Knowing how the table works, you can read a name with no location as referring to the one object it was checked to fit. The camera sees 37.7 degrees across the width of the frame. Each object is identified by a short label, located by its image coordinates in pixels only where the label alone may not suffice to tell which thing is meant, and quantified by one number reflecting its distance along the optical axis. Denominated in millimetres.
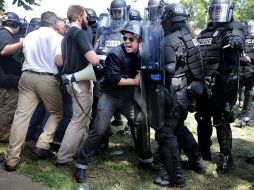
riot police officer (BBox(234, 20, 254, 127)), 6242
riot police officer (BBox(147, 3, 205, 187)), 4473
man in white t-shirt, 5000
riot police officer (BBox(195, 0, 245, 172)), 5008
